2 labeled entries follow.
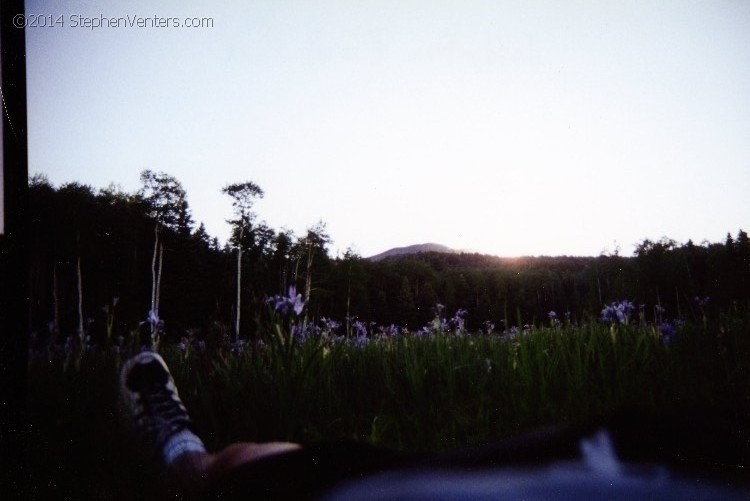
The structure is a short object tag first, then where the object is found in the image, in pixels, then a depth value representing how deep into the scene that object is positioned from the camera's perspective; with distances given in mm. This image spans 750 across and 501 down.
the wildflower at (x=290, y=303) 2211
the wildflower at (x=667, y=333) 2789
